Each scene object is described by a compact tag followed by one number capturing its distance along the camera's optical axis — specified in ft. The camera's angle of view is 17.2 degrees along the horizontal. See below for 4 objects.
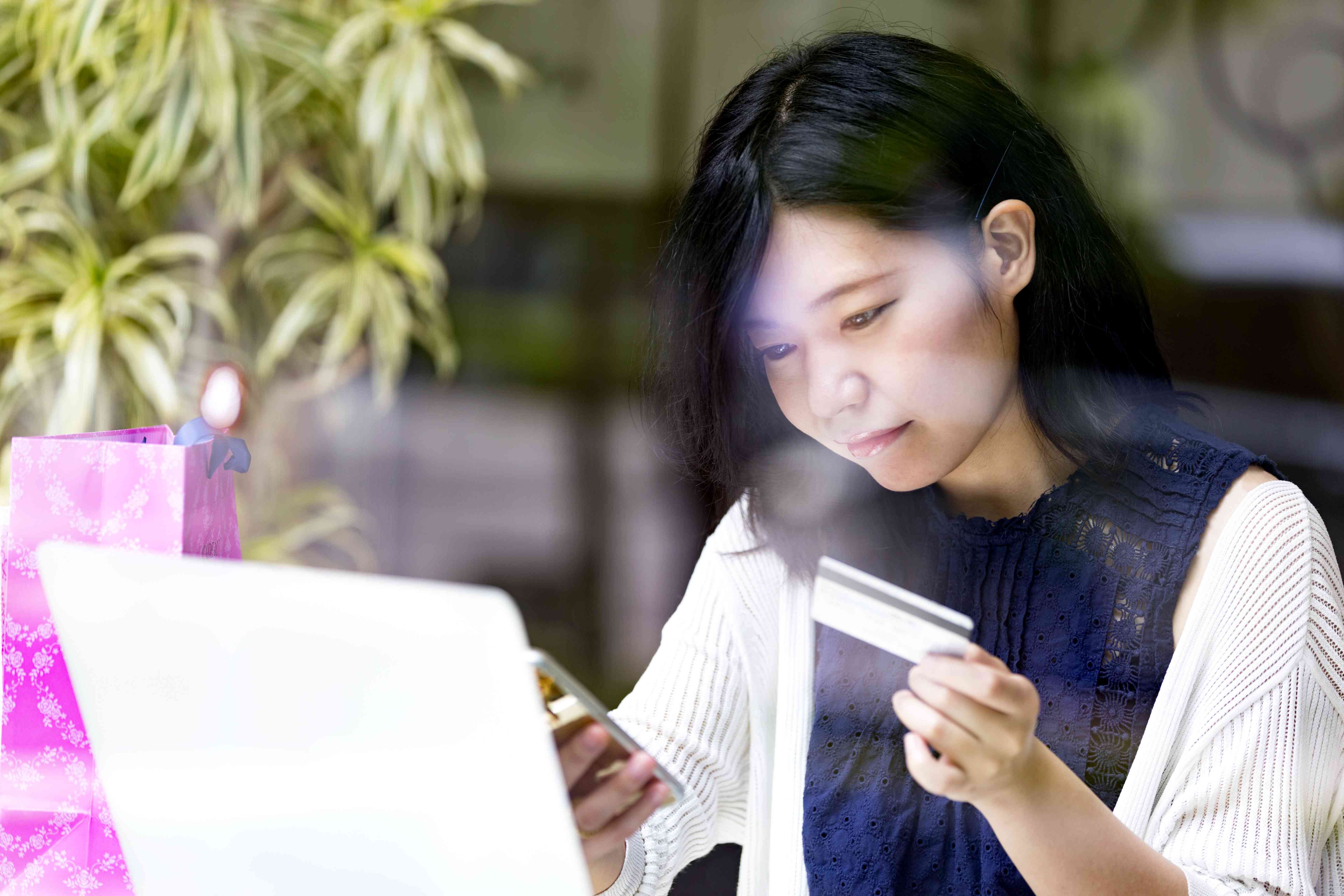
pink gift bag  8.50
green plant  12.50
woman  8.61
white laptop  7.92
